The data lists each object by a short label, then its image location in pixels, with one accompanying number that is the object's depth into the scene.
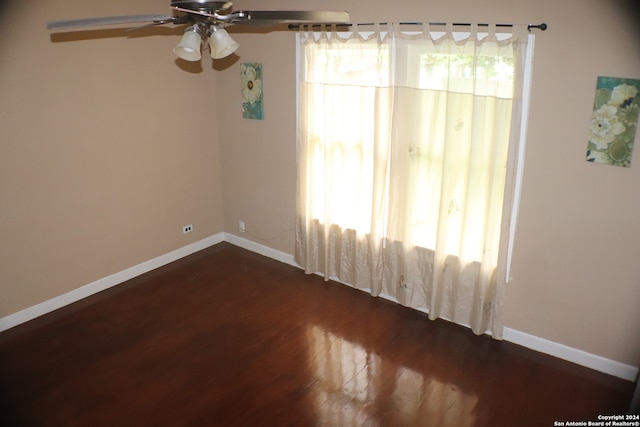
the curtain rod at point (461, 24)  3.09
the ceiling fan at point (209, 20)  2.10
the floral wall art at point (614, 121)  2.92
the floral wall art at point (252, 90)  4.69
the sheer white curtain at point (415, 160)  3.37
